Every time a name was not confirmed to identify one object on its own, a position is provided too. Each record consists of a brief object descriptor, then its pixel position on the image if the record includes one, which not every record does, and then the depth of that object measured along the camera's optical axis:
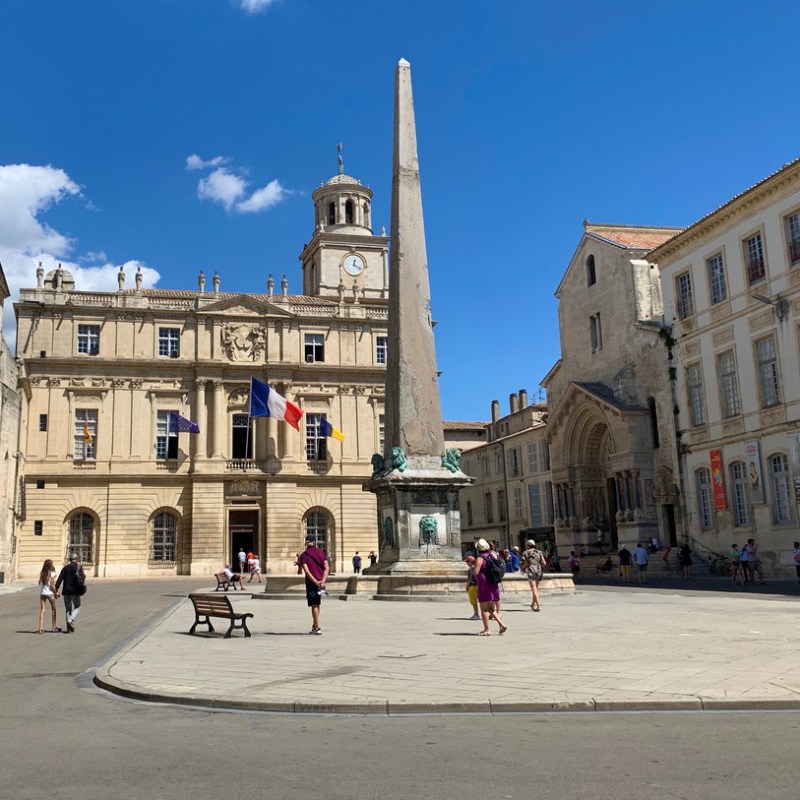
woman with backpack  11.95
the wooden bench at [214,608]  12.94
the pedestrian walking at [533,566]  15.65
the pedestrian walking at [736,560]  24.78
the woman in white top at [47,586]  16.20
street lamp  26.41
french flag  36.72
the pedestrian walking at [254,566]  37.91
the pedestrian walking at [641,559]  27.62
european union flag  42.34
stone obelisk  18.42
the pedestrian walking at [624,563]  29.41
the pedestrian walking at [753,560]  24.55
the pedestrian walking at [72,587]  15.30
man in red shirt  12.67
